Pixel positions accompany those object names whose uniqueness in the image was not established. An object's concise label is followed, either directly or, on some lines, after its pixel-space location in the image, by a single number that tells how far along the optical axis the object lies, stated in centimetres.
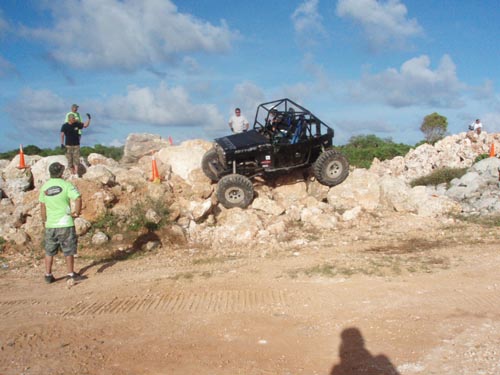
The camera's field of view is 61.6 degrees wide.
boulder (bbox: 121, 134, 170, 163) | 1403
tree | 3597
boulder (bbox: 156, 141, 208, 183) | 1111
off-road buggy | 935
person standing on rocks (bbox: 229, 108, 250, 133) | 1166
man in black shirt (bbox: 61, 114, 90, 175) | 995
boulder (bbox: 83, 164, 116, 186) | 934
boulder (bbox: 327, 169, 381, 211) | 994
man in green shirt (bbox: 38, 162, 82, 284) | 580
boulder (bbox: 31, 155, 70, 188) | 994
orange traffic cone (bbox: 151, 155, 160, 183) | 1034
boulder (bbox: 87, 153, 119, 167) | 1214
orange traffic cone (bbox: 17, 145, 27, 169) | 1042
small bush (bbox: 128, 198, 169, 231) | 845
